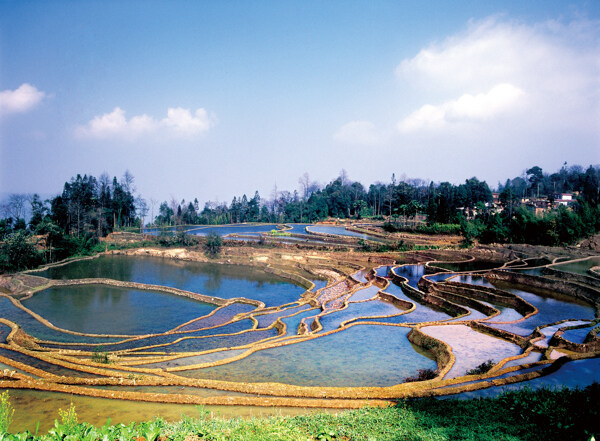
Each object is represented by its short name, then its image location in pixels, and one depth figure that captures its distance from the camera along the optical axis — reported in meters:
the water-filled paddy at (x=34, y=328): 18.53
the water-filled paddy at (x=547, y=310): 19.41
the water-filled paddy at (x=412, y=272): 31.70
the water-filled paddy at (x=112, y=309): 20.69
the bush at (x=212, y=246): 41.83
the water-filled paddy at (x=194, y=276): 28.48
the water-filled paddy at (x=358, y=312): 20.64
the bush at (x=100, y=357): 14.30
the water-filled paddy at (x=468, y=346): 14.55
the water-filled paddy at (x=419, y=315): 21.22
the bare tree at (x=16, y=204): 52.26
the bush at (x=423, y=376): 13.04
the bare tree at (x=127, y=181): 73.00
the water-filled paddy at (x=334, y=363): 13.37
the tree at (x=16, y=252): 32.44
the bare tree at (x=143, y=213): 63.39
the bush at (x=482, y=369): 13.26
